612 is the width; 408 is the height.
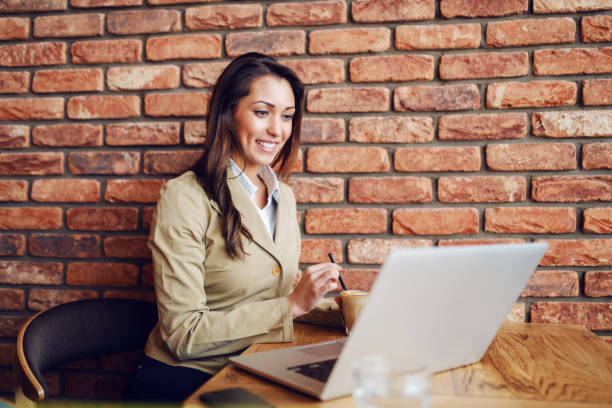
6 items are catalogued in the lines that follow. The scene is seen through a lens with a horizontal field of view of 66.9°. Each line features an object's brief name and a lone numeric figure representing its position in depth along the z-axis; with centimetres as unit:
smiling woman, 109
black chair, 101
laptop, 58
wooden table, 69
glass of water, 47
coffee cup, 103
